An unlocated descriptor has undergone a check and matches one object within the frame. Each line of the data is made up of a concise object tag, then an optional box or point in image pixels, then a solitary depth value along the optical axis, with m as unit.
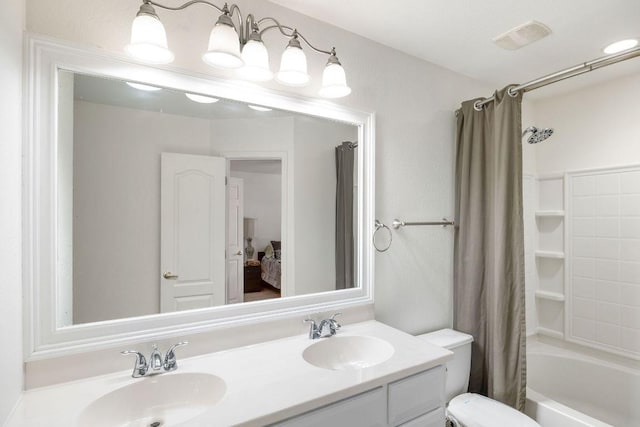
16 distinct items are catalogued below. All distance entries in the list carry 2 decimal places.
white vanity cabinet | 1.01
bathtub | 2.04
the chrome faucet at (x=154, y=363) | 1.09
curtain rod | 1.39
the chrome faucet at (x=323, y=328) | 1.46
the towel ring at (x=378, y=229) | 1.76
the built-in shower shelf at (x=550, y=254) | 2.52
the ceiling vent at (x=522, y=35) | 1.62
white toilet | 1.55
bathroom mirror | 1.04
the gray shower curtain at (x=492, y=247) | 1.76
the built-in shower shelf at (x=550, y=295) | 2.51
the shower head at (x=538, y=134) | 1.99
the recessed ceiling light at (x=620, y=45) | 1.77
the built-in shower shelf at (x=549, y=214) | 2.53
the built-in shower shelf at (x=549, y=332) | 2.54
